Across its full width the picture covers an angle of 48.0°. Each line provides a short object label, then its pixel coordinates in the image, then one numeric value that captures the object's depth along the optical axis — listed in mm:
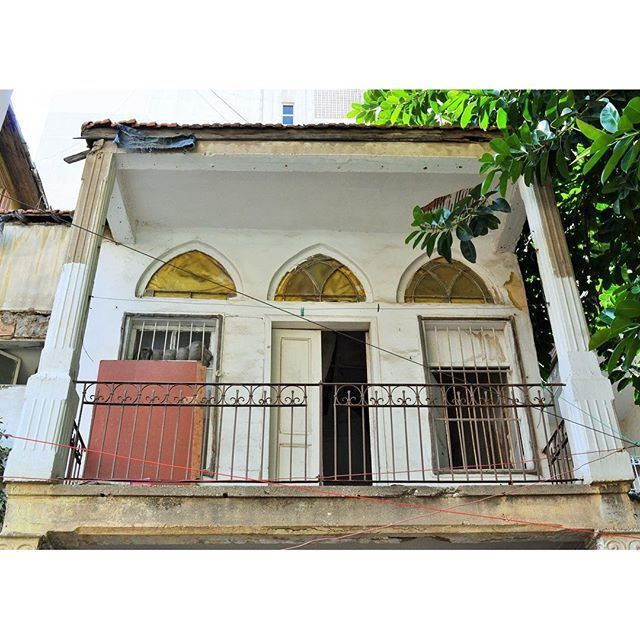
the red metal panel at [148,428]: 7363
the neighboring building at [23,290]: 9000
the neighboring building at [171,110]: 16516
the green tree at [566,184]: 5273
